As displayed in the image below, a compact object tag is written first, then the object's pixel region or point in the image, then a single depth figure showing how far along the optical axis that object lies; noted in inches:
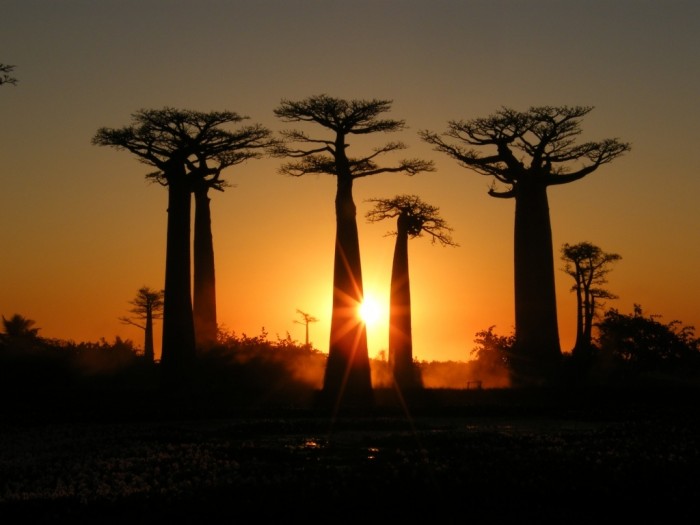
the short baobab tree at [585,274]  2707.7
